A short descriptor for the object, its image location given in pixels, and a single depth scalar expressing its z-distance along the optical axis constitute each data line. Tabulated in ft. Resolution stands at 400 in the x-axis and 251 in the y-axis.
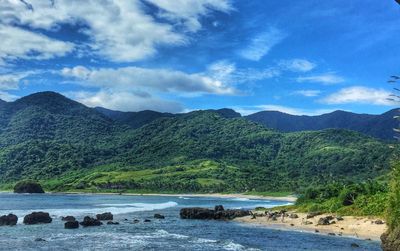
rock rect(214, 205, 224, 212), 406.66
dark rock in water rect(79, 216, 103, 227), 305.94
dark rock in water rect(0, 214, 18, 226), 303.27
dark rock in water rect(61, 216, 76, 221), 326.32
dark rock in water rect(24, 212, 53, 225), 311.68
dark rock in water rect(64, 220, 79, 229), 287.89
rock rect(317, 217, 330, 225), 287.93
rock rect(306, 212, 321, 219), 327.78
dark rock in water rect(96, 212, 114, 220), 352.36
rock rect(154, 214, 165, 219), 388.78
